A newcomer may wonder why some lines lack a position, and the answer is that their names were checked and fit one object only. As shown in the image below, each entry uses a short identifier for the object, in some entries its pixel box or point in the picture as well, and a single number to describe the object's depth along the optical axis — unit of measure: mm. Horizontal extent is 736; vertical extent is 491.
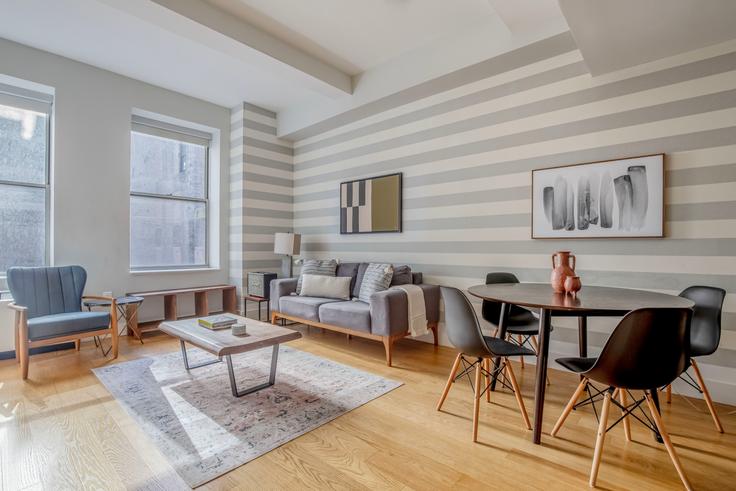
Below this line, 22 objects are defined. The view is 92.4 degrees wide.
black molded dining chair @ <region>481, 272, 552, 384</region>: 2688
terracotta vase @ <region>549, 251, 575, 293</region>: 2227
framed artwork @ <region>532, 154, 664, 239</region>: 2701
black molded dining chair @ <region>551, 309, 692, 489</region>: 1548
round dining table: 1778
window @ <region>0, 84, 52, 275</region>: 3713
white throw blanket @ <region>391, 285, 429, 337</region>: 3477
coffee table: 2402
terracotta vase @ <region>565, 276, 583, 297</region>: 2156
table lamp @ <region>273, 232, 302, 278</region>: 4961
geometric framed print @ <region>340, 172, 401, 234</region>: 4301
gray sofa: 3330
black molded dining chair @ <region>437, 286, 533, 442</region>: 1999
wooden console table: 4363
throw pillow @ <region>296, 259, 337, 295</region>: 4523
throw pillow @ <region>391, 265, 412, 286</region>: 3844
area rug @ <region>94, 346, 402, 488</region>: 1924
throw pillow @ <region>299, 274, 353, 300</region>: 4238
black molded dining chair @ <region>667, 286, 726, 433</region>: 2115
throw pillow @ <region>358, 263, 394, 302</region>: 3773
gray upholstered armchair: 2963
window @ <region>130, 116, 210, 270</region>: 4676
